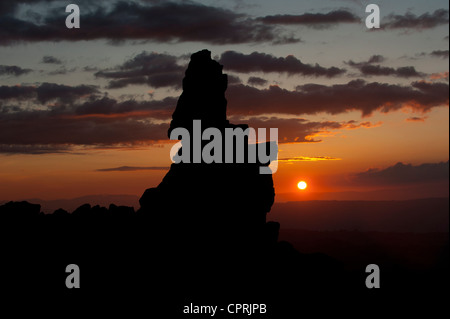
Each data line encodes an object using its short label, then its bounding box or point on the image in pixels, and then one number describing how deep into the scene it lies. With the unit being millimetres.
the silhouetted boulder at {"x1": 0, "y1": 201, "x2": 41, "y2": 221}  80000
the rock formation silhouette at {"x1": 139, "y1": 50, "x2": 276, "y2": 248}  68250
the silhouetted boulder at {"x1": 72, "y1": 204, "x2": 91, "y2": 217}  81125
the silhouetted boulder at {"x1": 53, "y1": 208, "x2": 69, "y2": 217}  81438
